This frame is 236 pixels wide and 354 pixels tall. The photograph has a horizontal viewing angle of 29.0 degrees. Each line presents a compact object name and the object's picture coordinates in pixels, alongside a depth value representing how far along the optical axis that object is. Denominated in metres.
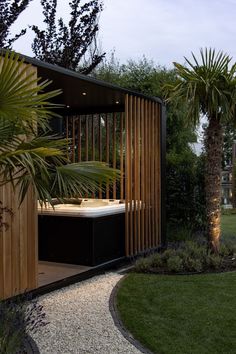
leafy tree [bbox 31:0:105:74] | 12.60
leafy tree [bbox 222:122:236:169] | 27.27
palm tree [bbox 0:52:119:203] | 2.67
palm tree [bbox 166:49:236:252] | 6.57
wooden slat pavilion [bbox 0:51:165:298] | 4.58
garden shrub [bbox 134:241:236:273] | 6.20
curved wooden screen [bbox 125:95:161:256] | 6.83
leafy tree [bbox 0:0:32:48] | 10.72
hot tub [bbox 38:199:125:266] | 6.14
